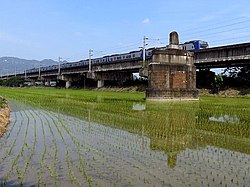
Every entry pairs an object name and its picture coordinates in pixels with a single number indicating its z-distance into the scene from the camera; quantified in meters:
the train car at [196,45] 30.05
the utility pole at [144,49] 31.11
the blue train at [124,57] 30.31
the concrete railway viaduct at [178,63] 20.30
